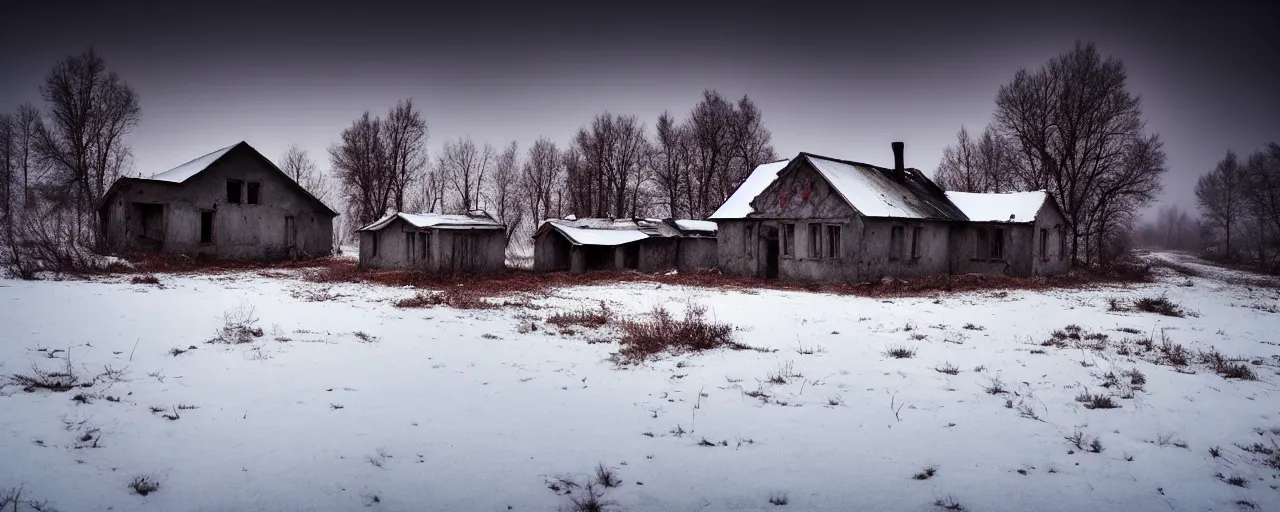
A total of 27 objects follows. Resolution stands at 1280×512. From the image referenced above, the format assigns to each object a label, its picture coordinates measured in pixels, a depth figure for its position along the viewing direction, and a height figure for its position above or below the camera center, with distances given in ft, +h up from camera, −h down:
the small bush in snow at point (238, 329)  28.27 -4.57
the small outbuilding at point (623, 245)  93.71 -0.12
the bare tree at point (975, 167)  135.06 +20.73
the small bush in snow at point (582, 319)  37.65 -4.94
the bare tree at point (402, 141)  138.62 +24.26
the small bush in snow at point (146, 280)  53.51 -3.70
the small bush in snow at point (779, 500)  13.67 -5.92
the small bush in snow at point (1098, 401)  20.90 -5.48
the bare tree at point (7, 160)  130.00 +17.95
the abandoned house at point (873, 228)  72.84 +2.58
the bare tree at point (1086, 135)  101.86 +20.58
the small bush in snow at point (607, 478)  14.47 -5.86
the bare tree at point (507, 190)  171.63 +15.73
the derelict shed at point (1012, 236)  81.15 +1.71
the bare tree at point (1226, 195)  169.37 +16.65
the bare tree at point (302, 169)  186.19 +23.18
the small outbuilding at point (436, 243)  84.02 -0.11
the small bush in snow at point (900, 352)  28.91 -5.26
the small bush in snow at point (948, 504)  13.55 -5.95
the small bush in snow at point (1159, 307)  45.01 -4.51
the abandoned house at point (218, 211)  86.33 +4.65
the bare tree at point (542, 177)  167.12 +19.18
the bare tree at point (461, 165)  169.58 +22.51
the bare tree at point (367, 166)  137.69 +17.90
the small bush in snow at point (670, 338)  29.05 -4.96
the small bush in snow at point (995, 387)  22.65 -5.45
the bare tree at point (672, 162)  145.79 +21.06
